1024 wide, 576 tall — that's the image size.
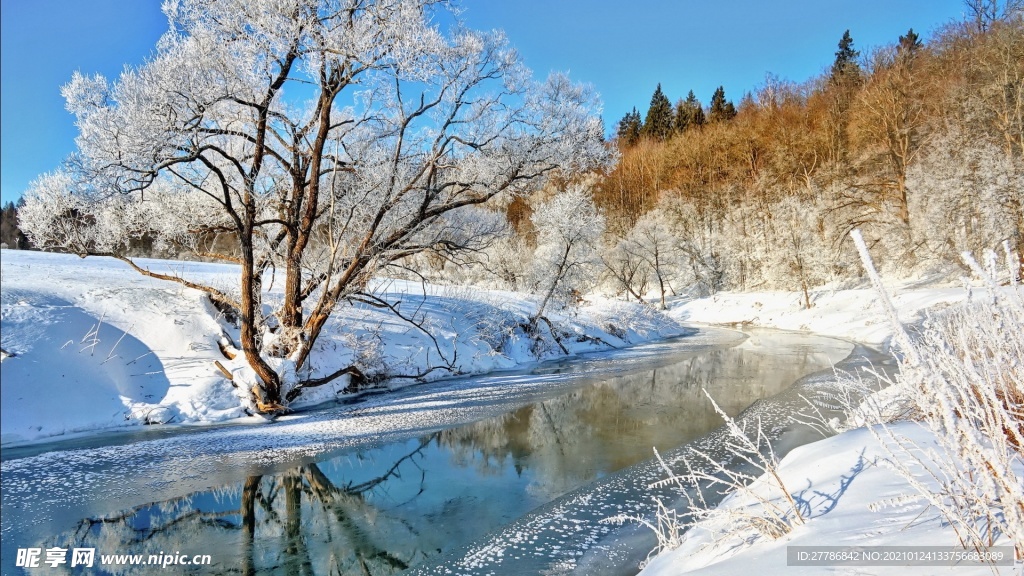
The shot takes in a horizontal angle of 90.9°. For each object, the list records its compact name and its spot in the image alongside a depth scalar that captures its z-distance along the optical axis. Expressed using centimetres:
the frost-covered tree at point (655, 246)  3725
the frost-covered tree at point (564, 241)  2000
